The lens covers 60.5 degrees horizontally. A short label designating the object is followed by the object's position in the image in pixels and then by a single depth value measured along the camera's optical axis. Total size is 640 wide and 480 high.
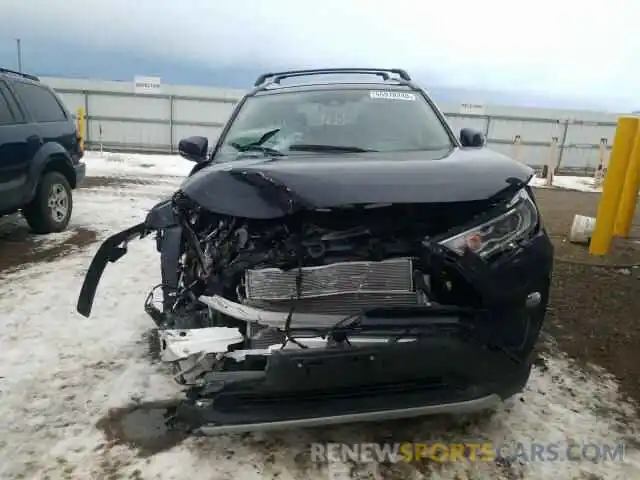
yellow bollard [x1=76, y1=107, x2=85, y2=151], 16.61
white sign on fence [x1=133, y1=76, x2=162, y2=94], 17.69
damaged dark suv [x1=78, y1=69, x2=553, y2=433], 2.21
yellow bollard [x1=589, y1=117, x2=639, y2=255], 5.86
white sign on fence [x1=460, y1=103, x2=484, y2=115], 18.11
